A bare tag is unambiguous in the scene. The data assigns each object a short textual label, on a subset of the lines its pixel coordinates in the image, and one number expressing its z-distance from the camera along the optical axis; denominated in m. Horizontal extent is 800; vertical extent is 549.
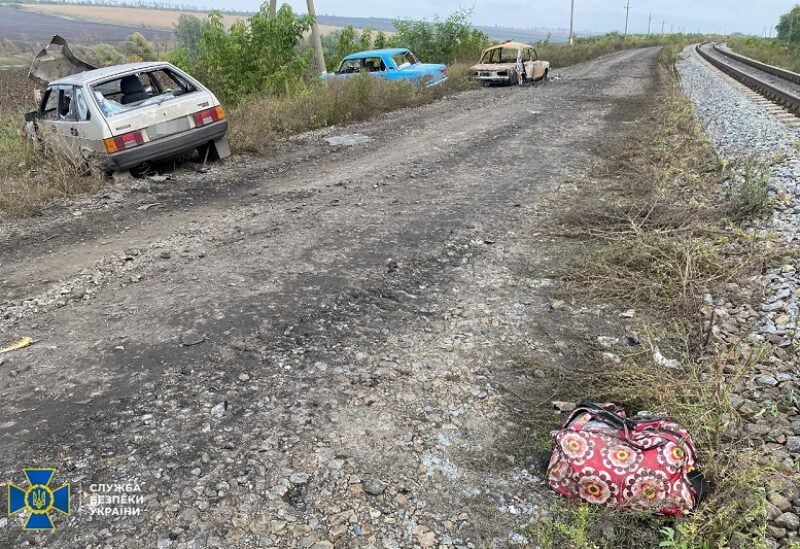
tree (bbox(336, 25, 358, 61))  19.33
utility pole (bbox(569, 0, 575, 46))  53.96
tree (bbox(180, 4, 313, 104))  12.86
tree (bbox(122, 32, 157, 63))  29.74
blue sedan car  14.94
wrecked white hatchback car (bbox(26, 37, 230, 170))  7.09
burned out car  18.55
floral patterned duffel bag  2.37
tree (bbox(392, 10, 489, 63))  23.56
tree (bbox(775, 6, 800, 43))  46.00
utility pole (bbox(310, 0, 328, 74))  15.68
